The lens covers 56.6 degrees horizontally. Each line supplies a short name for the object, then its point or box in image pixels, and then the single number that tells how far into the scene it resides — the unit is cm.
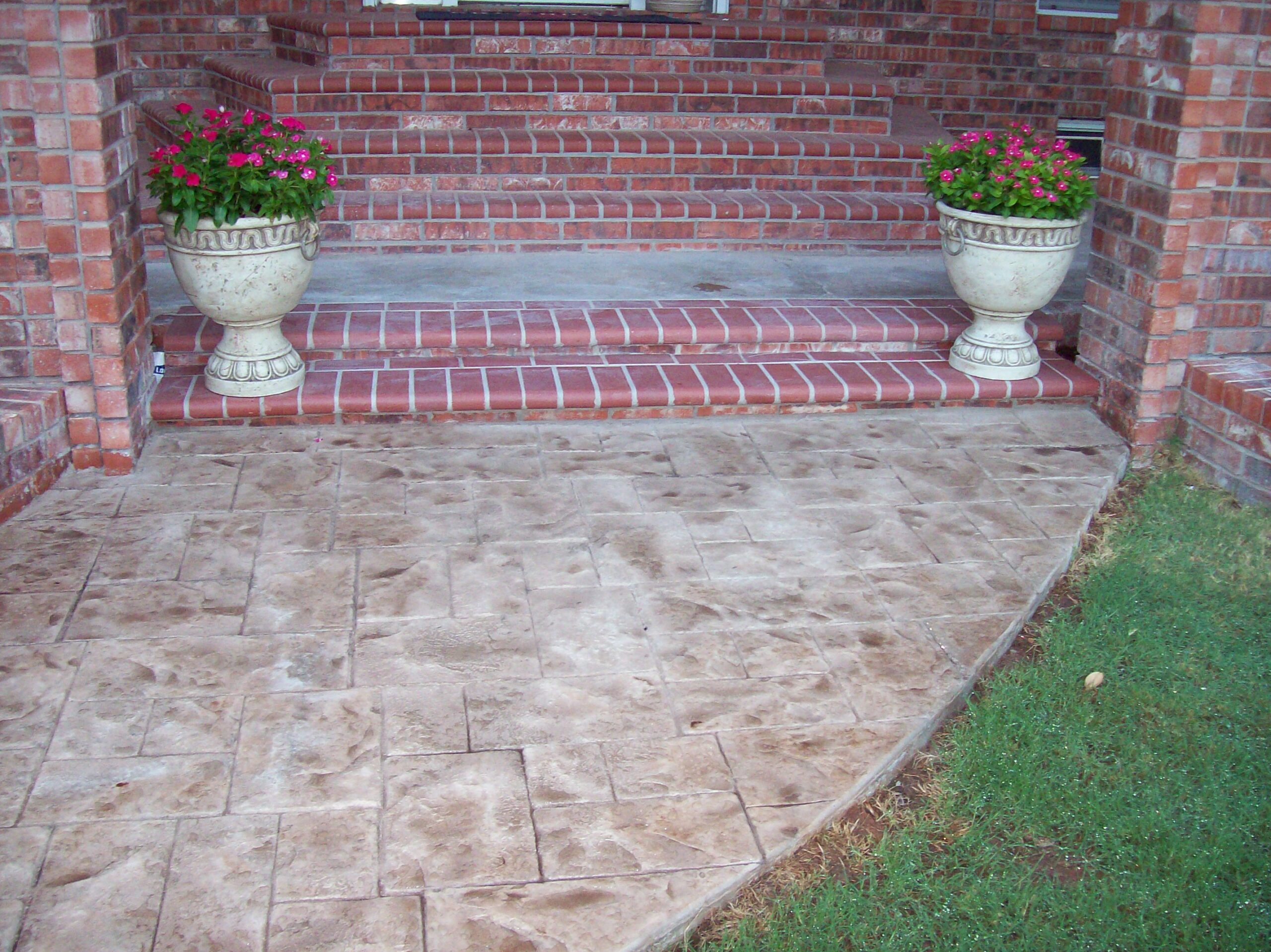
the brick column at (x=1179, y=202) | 369
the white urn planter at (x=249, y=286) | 371
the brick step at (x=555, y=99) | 561
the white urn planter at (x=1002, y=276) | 405
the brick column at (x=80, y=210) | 331
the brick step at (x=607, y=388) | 398
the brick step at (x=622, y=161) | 553
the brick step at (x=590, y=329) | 429
